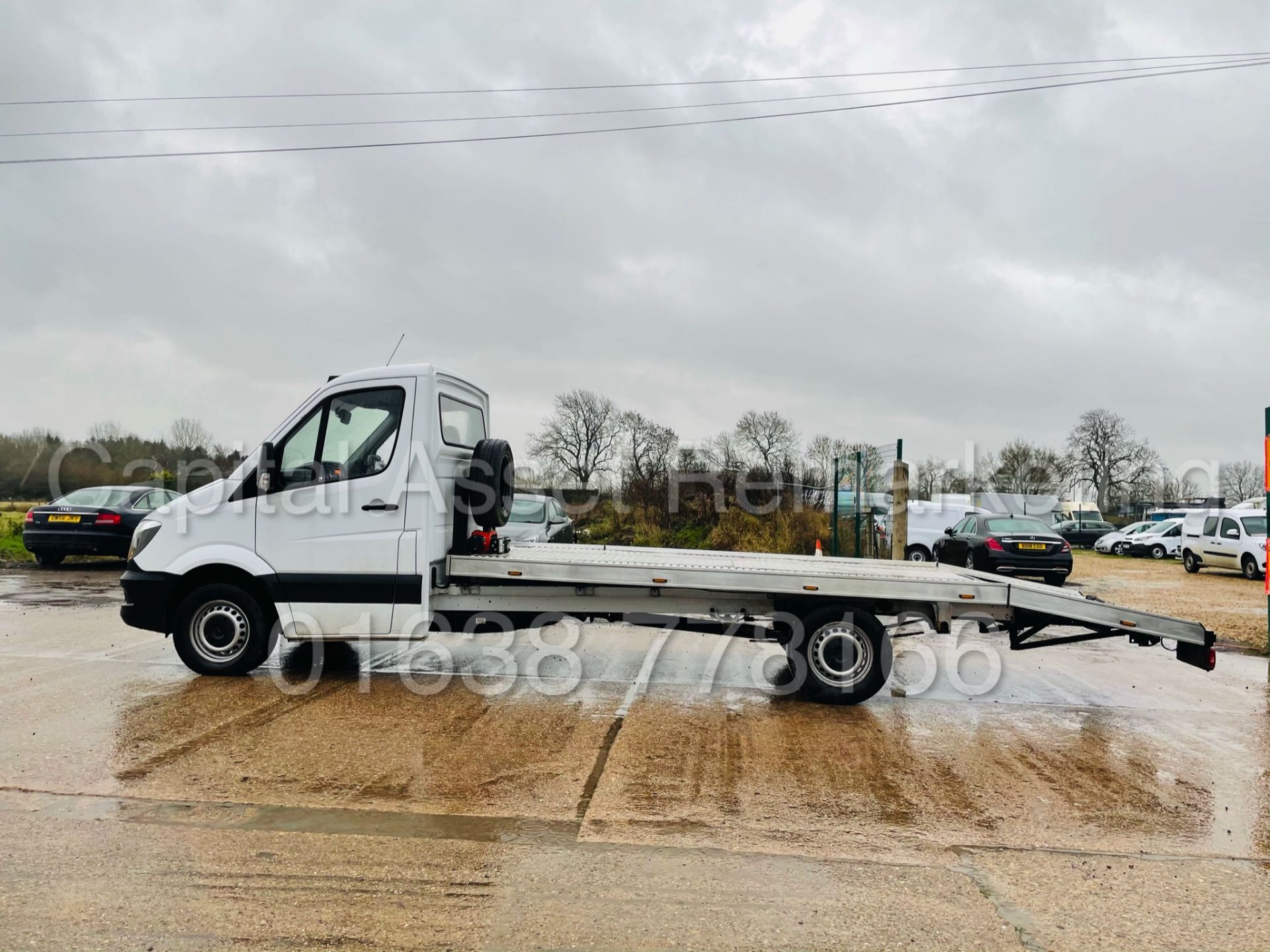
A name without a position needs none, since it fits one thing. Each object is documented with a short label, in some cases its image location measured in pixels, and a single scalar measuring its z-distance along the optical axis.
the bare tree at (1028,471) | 58.22
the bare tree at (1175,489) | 61.31
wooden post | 15.73
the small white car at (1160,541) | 31.27
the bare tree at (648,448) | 25.33
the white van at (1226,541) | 21.72
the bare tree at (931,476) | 57.53
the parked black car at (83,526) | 17.20
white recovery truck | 7.18
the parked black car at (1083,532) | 40.66
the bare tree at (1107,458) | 59.56
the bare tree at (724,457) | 26.90
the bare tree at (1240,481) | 65.88
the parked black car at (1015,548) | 19.16
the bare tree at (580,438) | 42.44
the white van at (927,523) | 24.30
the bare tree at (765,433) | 42.56
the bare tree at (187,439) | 27.46
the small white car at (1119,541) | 34.00
